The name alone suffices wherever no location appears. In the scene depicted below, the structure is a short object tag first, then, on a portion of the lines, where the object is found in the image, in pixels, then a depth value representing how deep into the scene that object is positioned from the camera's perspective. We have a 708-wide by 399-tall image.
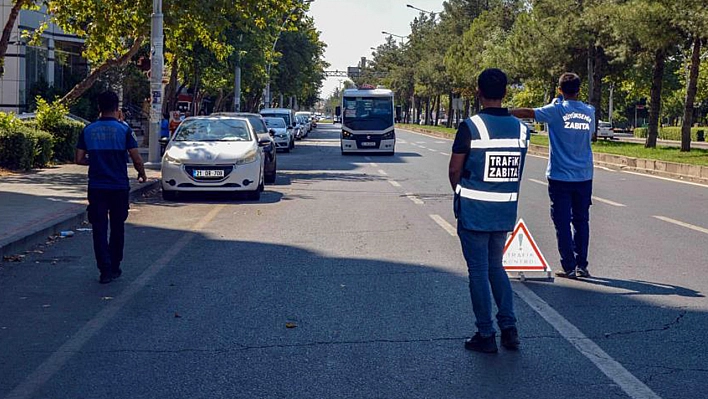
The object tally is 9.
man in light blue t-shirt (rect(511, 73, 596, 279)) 9.16
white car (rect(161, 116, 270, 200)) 17.19
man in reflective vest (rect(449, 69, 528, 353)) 6.34
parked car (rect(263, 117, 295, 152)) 39.16
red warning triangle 8.98
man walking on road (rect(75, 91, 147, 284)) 9.21
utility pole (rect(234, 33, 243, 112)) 43.73
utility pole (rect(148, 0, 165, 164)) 23.47
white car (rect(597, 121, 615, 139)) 71.09
